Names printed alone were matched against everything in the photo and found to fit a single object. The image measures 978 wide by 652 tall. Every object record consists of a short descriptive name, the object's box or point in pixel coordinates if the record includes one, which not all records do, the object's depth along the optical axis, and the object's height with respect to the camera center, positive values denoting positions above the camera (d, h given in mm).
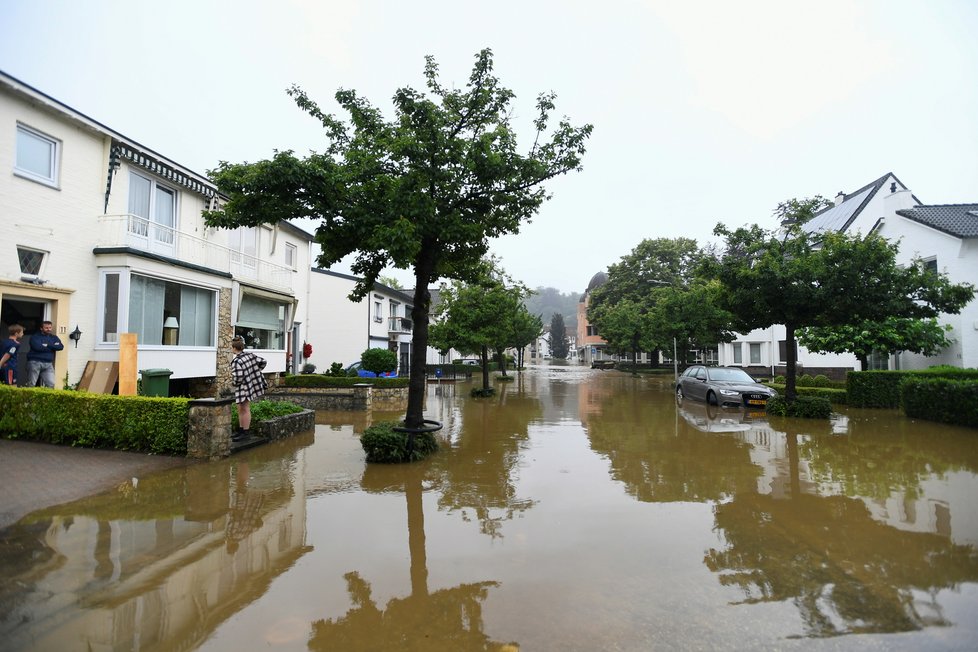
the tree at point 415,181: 7352 +2681
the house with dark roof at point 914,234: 18469 +4918
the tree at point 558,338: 109625 +3020
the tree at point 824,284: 11867 +1778
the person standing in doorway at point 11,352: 8484 -111
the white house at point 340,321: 26625 +1665
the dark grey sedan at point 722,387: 15016 -1152
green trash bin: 11102 -818
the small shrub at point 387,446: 7699 -1555
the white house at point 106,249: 10016 +2380
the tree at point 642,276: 45719 +7748
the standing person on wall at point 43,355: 8914 -167
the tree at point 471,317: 19875 +1386
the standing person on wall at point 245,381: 8547 -599
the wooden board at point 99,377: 10547 -674
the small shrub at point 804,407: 12852 -1464
